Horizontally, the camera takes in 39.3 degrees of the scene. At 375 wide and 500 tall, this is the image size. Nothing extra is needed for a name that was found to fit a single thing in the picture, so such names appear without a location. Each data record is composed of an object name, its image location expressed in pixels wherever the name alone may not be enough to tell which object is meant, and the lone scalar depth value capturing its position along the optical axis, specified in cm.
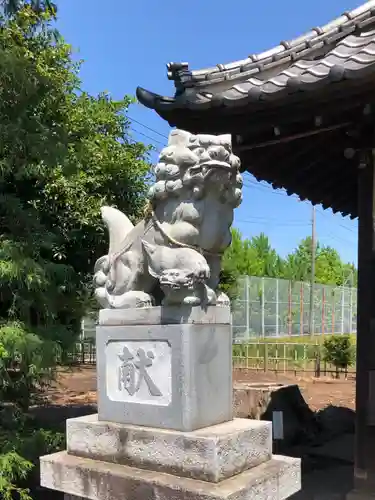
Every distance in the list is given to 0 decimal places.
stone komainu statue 266
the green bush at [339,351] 1753
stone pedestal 250
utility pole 2930
